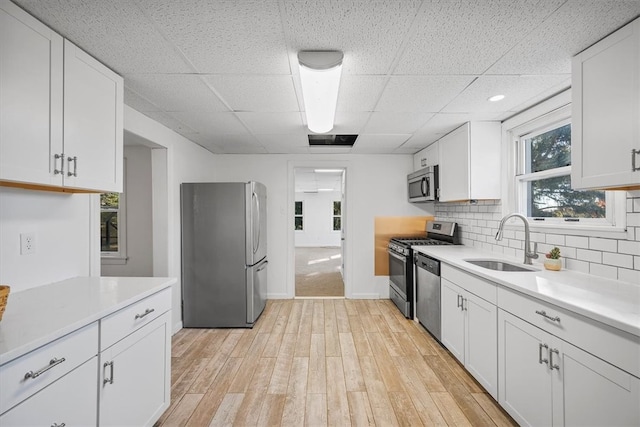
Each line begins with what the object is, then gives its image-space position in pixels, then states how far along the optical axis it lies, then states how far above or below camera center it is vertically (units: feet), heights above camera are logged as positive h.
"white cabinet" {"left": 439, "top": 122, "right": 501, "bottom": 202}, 9.25 +1.77
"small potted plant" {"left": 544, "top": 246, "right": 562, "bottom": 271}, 6.69 -1.11
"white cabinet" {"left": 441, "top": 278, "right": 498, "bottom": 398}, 6.39 -3.04
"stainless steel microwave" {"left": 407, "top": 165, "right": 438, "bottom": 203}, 11.76 +1.29
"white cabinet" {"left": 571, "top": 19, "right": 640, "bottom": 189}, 4.41 +1.72
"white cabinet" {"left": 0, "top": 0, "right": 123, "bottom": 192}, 3.95 +1.67
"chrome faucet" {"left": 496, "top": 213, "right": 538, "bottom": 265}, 7.50 -0.79
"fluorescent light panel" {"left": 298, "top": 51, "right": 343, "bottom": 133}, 5.17 +2.67
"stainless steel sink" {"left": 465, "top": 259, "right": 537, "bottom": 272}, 7.97 -1.49
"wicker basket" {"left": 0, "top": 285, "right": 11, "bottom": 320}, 3.37 -1.00
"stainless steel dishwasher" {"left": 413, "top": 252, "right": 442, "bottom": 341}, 9.29 -2.77
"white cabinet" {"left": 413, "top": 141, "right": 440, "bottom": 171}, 11.69 +2.57
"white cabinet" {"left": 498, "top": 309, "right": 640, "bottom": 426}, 3.72 -2.62
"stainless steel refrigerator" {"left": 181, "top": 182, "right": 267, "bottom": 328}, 10.63 -1.53
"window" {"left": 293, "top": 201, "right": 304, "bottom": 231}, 35.84 -0.44
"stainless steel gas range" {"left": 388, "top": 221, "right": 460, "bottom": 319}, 11.35 -1.81
